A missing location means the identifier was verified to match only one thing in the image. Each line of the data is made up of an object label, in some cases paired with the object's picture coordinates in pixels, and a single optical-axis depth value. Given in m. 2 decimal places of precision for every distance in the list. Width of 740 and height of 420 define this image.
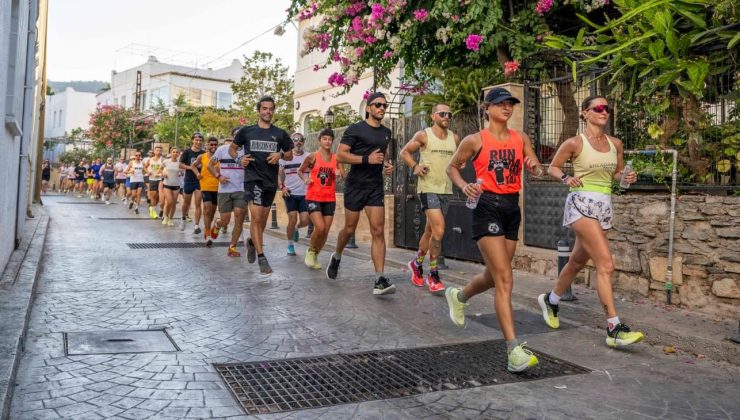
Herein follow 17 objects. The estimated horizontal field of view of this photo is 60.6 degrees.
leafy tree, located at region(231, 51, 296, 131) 29.28
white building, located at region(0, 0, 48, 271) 5.76
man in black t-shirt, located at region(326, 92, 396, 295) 6.76
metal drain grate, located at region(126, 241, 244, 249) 10.89
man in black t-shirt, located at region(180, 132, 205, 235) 12.65
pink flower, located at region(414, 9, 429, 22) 9.01
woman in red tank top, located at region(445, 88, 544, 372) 4.43
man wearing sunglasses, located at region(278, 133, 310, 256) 10.48
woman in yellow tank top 5.02
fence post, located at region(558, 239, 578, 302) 6.55
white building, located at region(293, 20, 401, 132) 21.73
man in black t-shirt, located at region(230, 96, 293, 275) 8.09
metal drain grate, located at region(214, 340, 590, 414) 3.67
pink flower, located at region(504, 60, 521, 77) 8.65
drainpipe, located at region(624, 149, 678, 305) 6.27
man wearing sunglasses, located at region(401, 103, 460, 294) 6.95
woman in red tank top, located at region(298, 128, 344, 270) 8.51
